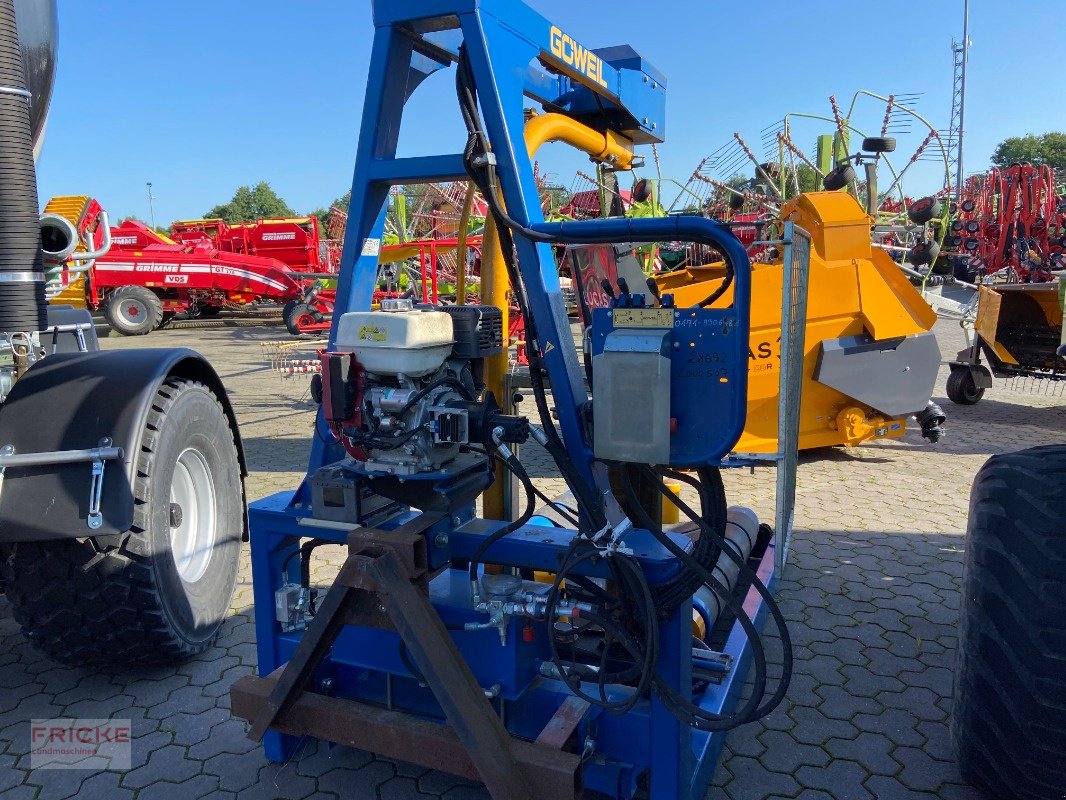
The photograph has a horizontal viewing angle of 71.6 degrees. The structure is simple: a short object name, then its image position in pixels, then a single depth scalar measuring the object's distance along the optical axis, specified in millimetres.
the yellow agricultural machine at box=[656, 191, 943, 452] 5090
